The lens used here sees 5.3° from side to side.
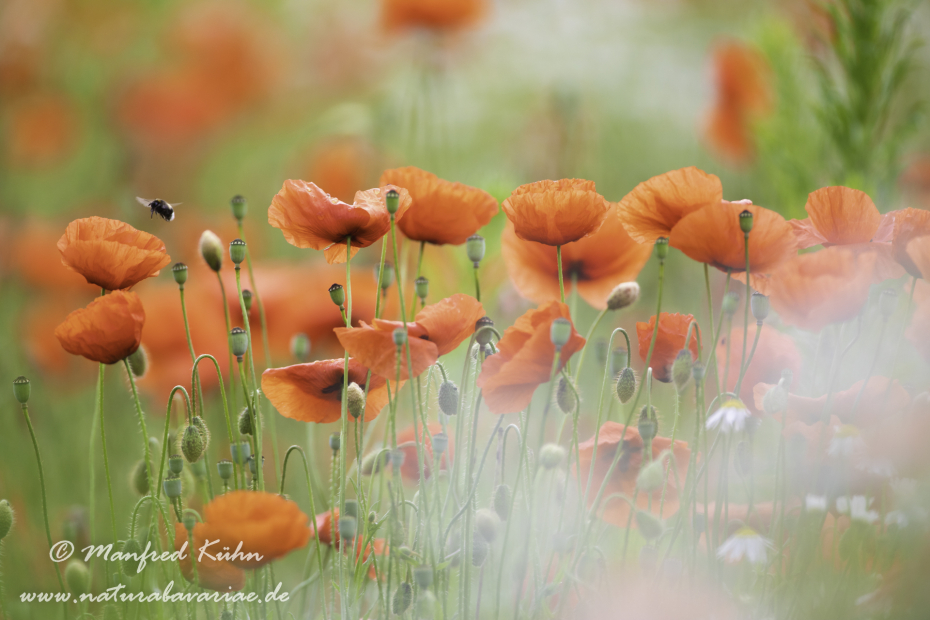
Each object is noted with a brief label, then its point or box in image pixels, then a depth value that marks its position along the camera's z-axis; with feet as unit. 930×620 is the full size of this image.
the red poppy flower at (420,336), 18.00
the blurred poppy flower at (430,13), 27.50
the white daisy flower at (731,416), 18.02
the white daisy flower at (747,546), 17.99
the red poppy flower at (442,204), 18.29
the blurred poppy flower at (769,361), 18.35
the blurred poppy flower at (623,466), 18.33
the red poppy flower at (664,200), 18.16
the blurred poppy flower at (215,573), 18.04
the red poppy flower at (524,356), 18.01
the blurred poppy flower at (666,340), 18.26
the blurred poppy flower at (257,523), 17.86
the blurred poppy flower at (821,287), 18.08
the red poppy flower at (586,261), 18.47
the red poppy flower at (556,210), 18.15
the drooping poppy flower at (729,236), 18.09
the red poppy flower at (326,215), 18.14
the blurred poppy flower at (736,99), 36.09
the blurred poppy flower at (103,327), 18.05
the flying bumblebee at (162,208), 18.89
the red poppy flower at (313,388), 18.15
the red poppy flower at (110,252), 18.11
